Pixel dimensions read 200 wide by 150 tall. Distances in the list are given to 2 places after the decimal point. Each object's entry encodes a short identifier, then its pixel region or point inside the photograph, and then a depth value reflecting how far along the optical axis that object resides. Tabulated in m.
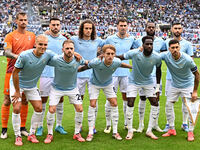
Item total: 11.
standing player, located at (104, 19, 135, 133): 7.91
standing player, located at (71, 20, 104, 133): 7.68
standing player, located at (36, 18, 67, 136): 7.54
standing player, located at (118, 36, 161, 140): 7.13
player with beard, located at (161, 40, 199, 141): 7.06
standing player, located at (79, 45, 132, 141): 7.07
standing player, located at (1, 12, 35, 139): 7.10
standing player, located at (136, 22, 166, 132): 7.84
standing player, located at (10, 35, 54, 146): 6.57
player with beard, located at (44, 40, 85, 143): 6.90
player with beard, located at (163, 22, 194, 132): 7.84
